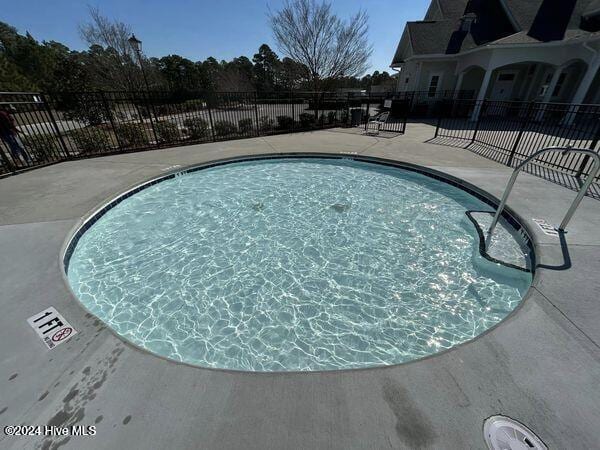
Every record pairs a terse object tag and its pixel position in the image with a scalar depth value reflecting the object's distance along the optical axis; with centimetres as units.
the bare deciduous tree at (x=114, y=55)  1597
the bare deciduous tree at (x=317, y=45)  1605
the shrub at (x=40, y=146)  793
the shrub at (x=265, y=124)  1290
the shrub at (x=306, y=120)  1349
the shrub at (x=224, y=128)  1155
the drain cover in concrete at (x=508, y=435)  165
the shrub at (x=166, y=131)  1032
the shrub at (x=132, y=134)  978
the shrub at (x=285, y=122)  1295
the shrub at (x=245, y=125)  1200
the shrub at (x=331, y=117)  1474
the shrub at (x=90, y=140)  884
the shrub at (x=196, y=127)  1097
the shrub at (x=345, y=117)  1484
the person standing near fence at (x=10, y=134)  694
